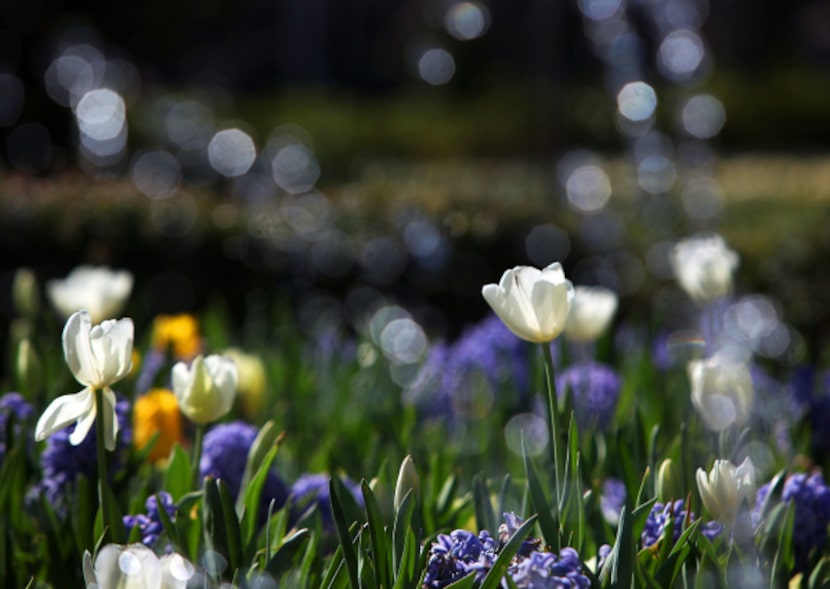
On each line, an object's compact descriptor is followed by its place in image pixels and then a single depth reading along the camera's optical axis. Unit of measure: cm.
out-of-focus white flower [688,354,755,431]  293
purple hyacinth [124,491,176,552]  283
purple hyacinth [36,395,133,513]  299
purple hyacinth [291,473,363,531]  299
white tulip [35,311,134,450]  276
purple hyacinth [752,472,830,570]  289
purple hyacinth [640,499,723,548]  278
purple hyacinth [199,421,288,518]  302
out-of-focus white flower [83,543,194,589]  258
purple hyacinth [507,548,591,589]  262
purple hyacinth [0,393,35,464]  303
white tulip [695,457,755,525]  273
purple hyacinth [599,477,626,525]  294
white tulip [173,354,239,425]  288
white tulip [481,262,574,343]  275
